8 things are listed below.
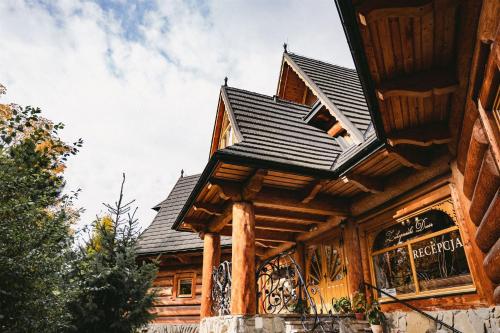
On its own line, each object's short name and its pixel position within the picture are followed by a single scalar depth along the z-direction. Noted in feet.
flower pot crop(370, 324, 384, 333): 20.06
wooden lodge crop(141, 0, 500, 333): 11.10
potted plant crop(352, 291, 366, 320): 21.16
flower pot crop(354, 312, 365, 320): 21.09
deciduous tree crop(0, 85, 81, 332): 15.76
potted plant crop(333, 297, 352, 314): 22.90
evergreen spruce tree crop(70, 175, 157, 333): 23.27
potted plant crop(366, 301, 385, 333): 20.12
